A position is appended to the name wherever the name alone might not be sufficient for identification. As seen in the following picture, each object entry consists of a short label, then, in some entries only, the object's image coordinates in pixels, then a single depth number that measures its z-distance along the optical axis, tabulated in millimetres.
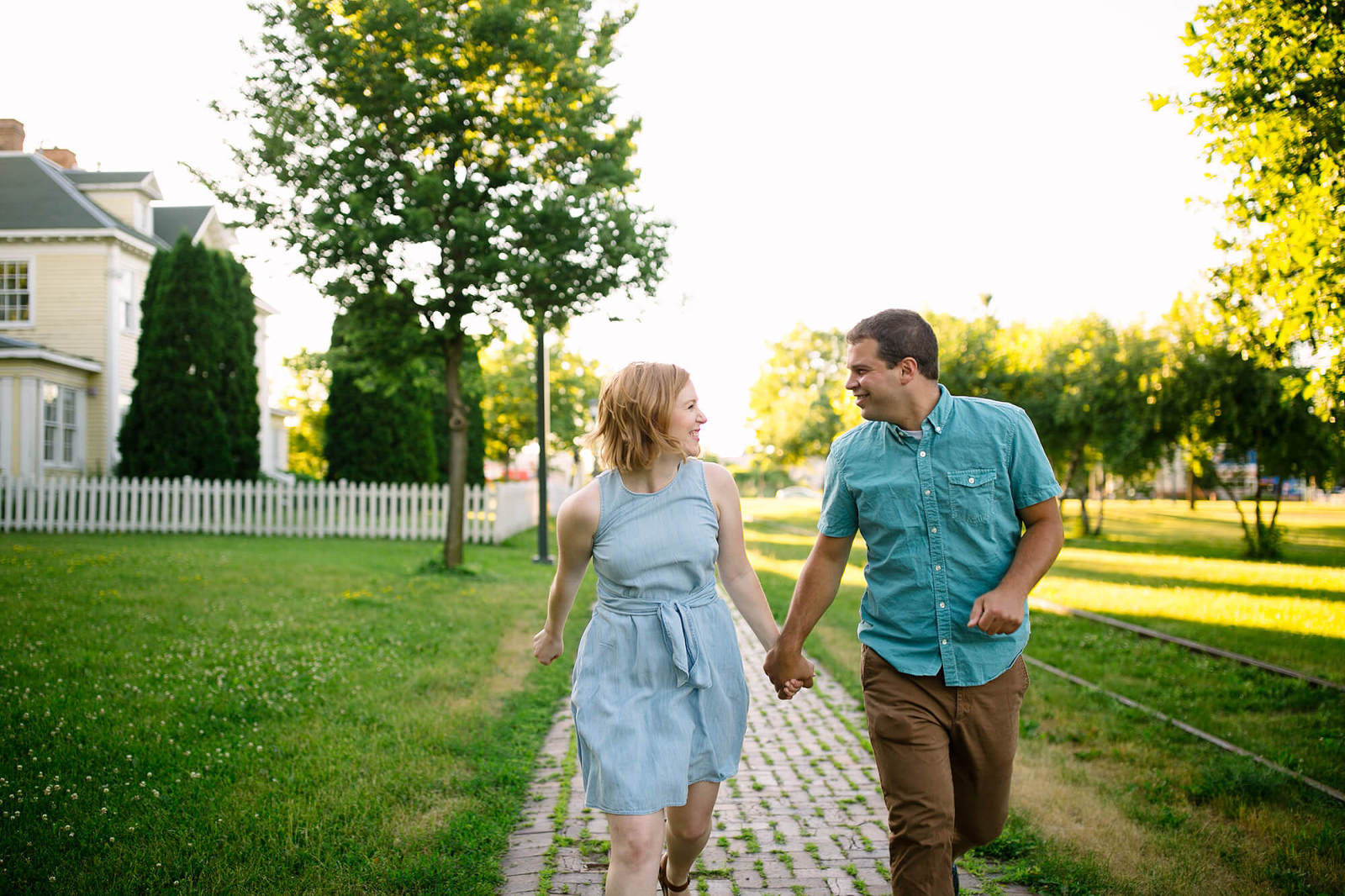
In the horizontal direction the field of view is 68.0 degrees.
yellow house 24953
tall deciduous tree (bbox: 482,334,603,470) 42312
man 3201
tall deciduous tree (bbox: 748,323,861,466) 54750
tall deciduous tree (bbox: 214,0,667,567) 13812
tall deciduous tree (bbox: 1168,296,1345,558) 22703
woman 3234
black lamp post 18656
